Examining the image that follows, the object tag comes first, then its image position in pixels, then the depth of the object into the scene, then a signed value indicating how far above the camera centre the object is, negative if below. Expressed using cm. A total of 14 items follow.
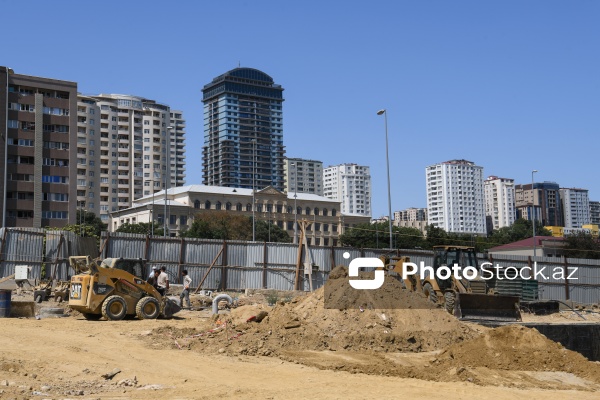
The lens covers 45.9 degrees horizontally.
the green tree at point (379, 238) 9224 +234
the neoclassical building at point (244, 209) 11950 +878
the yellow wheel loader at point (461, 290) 2230 -124
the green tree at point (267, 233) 10825 +384
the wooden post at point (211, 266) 3090 -37
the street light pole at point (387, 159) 3812 +526
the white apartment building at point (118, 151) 13388 +2205
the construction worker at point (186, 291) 2439 -113
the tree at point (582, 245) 6904 +75
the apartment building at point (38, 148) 7400 +1210
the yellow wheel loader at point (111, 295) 2016 -101
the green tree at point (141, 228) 9928 +441
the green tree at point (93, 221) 10719 +606
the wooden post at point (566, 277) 3906 -135
